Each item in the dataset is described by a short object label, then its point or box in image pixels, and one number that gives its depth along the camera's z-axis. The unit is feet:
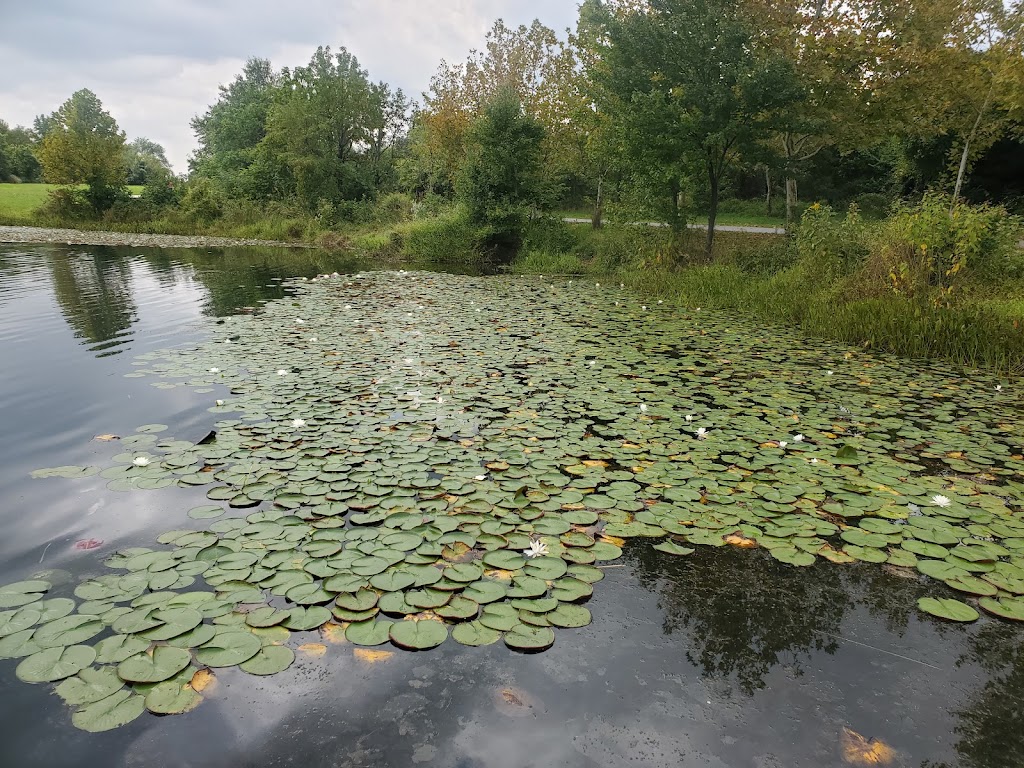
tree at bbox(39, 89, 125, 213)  114.21
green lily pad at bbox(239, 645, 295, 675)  7.76
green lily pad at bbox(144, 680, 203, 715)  7.18
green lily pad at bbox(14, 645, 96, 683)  7.52
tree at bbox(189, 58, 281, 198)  111.34
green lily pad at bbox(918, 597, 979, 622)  9.22
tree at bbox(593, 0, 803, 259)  42.55
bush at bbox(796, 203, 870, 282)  34.53
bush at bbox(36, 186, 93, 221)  113.50
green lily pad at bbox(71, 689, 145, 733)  6.90
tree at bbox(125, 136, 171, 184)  184.03
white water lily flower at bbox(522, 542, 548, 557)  10.33
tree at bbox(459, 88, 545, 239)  64.23
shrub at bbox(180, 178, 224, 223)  110.32
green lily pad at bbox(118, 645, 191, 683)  7.52
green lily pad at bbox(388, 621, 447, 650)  8.34
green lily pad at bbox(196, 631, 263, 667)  7.86
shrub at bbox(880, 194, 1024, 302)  28.73
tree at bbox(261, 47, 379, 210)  102.58
